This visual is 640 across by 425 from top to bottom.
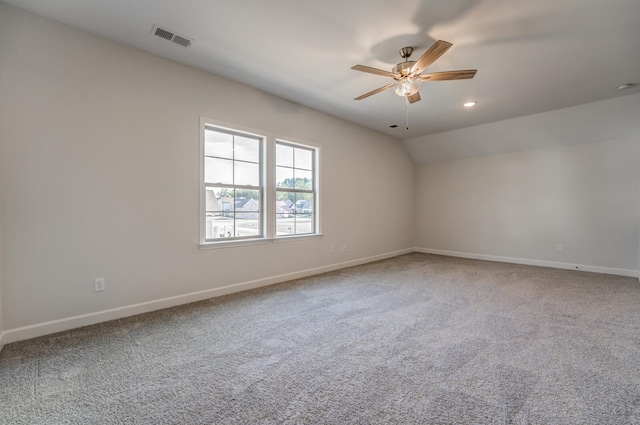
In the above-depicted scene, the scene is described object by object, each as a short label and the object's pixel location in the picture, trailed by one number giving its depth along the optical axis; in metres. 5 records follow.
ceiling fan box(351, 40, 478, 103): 2.50
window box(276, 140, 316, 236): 4.32
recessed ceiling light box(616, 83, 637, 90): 3.63
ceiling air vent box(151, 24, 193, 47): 2.57
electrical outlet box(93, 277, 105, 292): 2.70
